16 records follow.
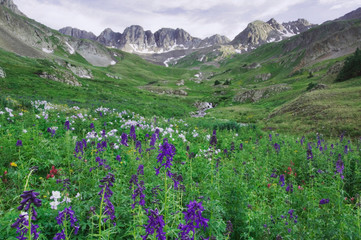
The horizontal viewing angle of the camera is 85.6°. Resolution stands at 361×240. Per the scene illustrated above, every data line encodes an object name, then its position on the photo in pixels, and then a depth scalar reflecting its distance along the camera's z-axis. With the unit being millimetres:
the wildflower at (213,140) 5031
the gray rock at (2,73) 32244
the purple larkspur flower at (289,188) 5562
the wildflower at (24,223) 2139
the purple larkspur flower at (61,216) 2559
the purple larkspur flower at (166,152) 3063
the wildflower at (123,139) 6424
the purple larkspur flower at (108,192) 2543
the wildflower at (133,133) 6883
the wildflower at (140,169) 4204
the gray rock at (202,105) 51531
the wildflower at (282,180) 5716
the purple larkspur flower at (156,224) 2186
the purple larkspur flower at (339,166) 5344
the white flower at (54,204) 3086
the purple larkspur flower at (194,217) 2273
